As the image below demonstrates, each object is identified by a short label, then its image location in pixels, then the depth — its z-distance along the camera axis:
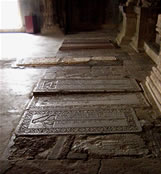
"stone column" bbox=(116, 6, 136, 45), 6.28
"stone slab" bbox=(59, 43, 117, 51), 6.30
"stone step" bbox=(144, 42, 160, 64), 4.74
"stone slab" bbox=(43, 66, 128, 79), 4.03
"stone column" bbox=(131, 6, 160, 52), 5.42
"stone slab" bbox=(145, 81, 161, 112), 2.87
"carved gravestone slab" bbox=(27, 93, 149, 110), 2.99
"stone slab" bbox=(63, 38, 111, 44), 7.11
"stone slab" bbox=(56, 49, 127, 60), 5.45
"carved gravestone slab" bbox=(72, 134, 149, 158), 2.06
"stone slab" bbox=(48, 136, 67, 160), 2.04
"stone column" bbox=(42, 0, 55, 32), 8.63
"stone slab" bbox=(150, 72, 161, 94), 3.01
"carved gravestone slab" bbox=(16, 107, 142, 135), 2.43
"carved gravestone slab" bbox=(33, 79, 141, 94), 3.41
